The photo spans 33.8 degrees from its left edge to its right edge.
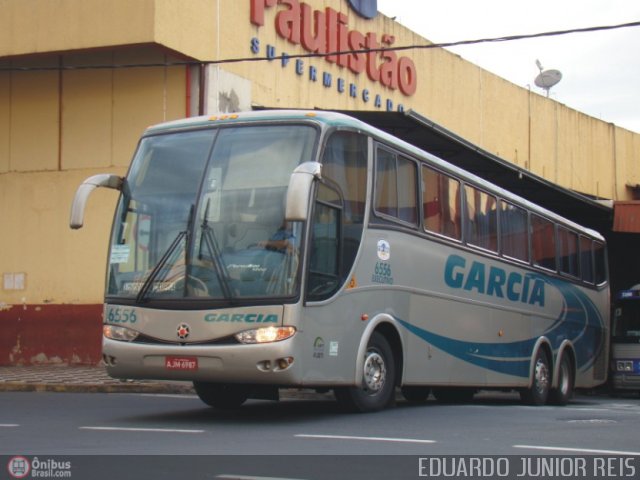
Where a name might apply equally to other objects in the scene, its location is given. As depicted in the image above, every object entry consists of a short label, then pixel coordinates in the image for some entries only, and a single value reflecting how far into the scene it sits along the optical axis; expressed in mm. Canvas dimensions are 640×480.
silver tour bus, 10570
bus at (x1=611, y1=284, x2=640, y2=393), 24141
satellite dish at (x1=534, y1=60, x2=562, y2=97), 38594
